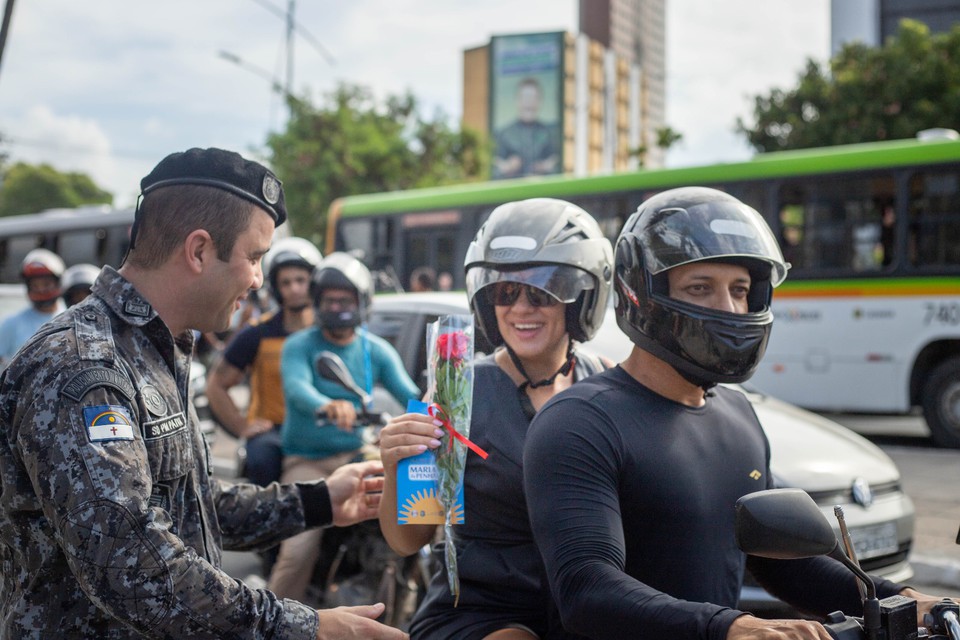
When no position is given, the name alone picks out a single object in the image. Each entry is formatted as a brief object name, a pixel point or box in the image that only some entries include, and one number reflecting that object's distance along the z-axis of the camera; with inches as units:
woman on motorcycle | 95.4
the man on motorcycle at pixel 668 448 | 78.2
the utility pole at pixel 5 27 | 358.9
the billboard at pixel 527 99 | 3097.9
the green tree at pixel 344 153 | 1208.8
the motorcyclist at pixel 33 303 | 282.7
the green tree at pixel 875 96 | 807.1
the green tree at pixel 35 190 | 2864.2
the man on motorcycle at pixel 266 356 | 219.1
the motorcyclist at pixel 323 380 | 183.3
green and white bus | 442.9
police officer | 69.4
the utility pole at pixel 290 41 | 1008.2
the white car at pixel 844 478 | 190.5
